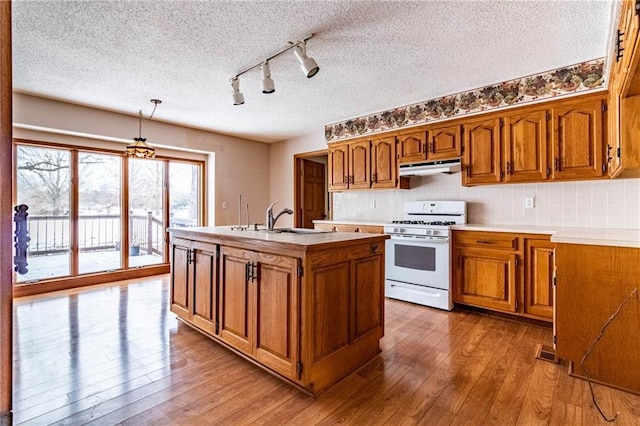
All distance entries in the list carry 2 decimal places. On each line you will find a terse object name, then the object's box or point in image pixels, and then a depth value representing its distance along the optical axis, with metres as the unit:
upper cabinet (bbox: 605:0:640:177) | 1.43
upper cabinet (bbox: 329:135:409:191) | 4.21
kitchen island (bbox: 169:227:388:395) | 1.88
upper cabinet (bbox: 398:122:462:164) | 3.63
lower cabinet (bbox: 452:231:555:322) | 2.90
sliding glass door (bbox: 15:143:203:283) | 4.09
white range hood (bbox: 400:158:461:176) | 3.59
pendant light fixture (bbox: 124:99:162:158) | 3.45
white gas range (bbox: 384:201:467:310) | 3.44
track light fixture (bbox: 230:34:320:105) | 2.28
